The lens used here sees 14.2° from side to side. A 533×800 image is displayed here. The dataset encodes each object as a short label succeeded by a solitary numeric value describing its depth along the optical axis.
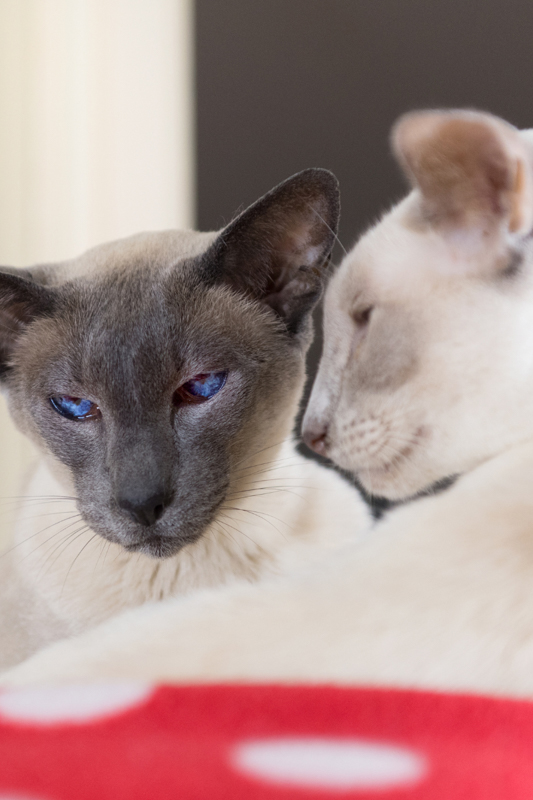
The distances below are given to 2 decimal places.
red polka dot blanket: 0.47
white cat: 0.55
